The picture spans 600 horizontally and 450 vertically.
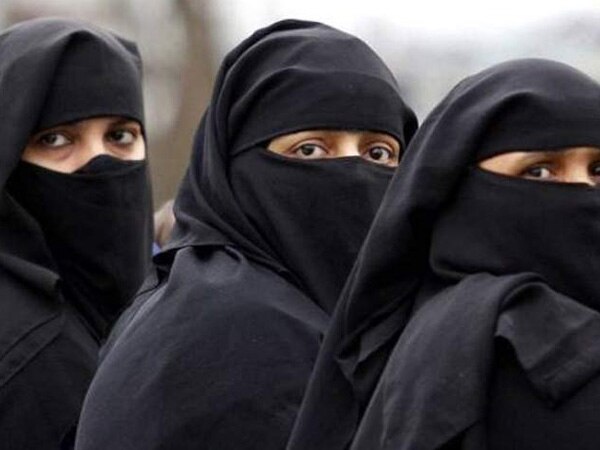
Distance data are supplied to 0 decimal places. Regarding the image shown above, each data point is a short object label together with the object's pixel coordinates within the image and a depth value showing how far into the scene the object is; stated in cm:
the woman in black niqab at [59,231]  1012
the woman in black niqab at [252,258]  884
